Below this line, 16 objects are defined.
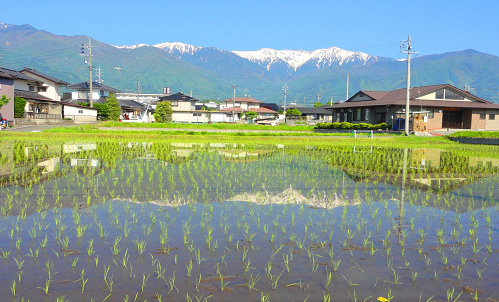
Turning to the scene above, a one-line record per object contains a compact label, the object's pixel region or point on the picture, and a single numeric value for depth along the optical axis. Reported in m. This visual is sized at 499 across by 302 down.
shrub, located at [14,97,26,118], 35.34
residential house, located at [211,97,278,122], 68.00
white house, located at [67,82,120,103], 56.78
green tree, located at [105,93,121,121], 45.16
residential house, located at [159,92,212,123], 62.69
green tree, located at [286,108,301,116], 68.25
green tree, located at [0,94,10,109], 30.03
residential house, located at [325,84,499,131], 35.28
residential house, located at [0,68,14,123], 33.16
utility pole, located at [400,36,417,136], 29.25
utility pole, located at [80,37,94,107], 44.61
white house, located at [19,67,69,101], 44.91
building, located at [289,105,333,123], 76.04
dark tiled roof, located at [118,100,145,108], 59.17
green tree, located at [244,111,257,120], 65.62
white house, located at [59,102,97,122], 43.00
